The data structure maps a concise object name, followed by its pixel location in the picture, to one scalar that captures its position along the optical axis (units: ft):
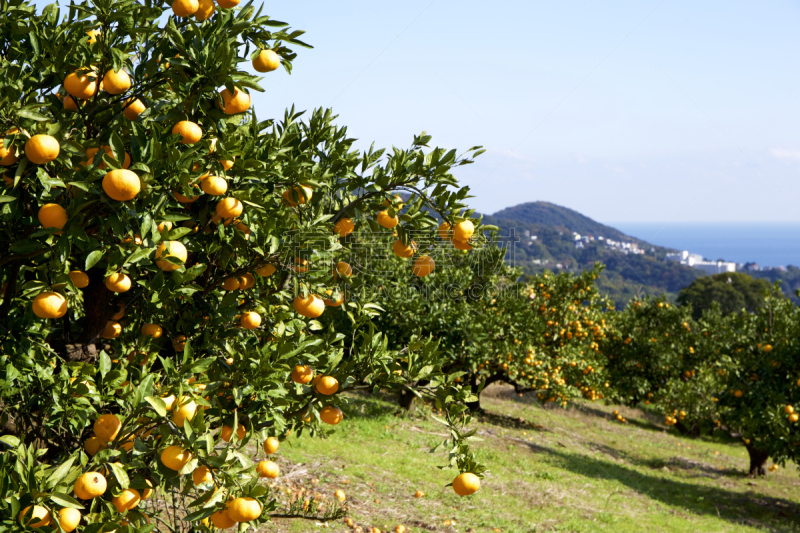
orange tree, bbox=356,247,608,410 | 31.48
